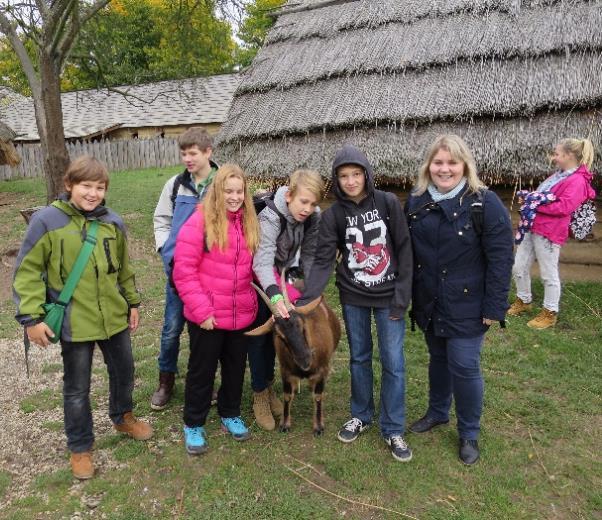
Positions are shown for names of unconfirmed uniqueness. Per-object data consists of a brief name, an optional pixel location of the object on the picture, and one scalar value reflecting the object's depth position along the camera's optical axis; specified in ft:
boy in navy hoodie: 9.89
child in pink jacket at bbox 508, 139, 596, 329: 16.02
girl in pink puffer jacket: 9.90
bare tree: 31.09
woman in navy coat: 9.28
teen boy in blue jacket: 11.15
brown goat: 10.11
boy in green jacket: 9.07
